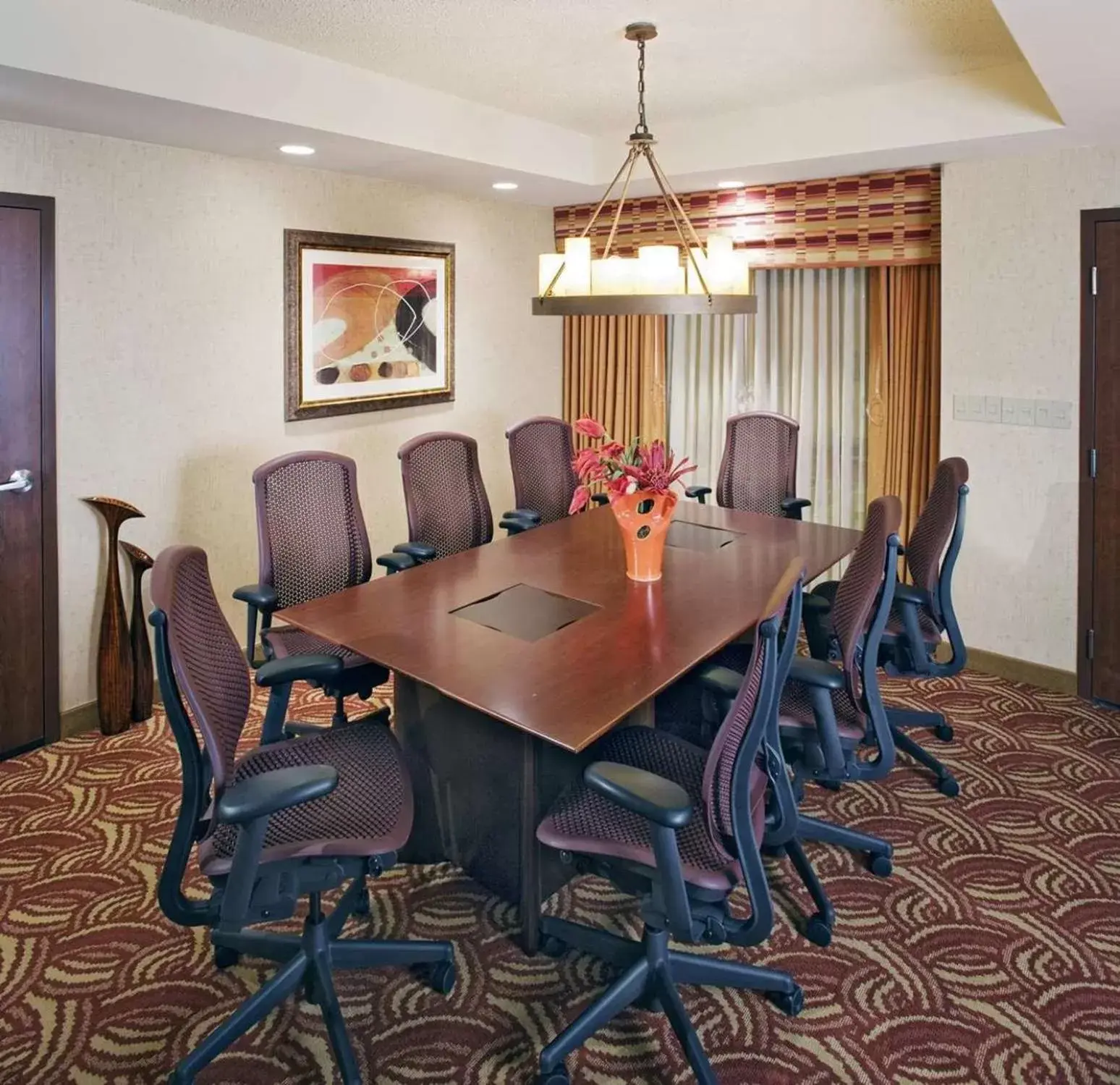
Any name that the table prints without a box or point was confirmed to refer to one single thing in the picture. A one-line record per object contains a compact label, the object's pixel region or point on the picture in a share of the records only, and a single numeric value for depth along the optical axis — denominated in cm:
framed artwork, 448
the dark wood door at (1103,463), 392
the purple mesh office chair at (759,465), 467
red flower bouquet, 323
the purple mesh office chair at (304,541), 333
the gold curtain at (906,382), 466
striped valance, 448
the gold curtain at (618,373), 571
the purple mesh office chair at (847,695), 247
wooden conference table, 238
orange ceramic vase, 324
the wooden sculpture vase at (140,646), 383
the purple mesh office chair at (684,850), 189
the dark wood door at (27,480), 346
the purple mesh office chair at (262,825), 191
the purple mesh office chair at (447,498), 414
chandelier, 317
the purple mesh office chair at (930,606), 323
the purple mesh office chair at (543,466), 473
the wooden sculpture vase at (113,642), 377
